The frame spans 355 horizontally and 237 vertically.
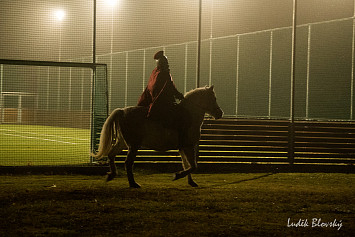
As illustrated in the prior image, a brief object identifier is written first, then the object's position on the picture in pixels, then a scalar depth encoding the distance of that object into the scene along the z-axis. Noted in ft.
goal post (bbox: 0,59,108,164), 96.58
